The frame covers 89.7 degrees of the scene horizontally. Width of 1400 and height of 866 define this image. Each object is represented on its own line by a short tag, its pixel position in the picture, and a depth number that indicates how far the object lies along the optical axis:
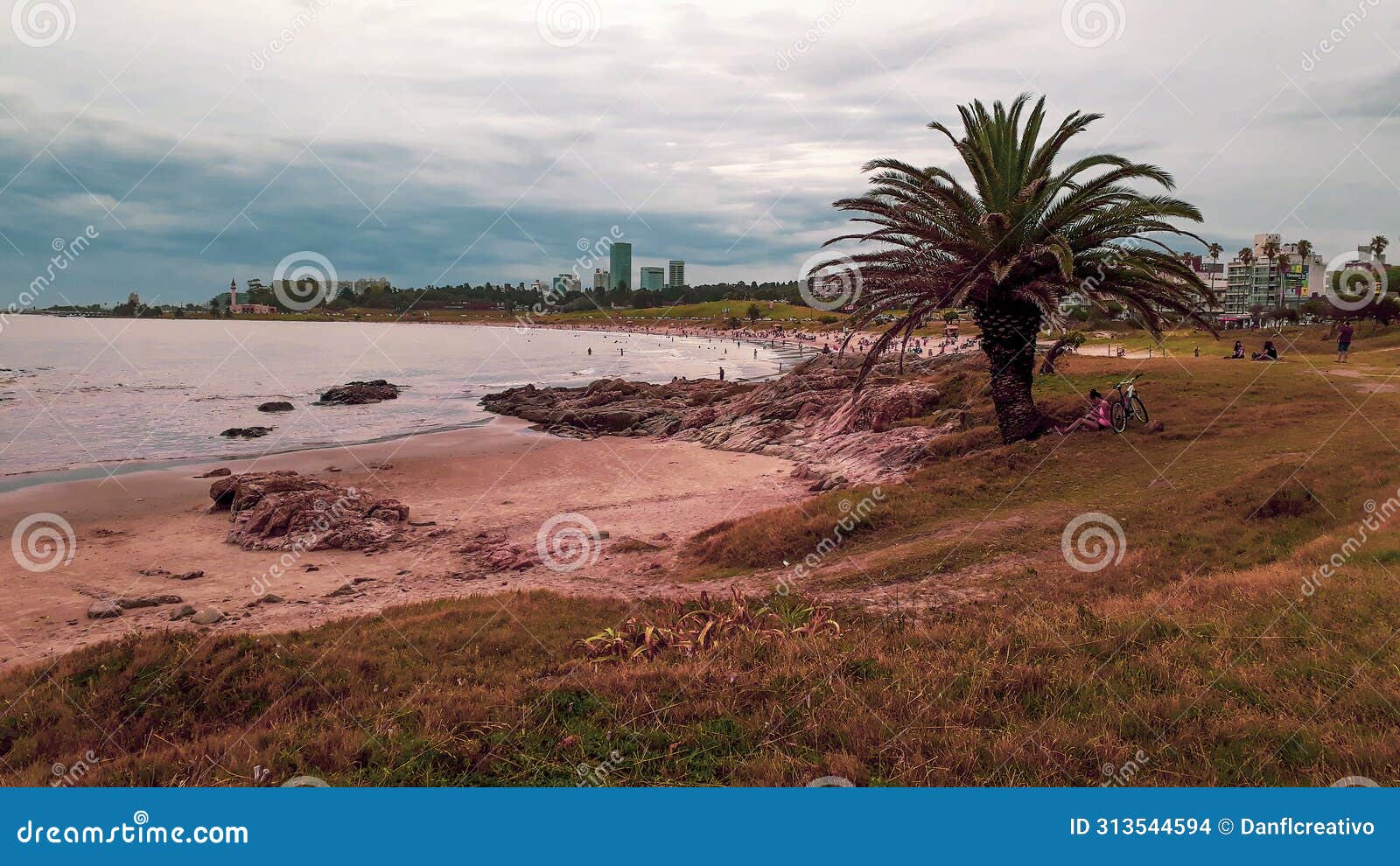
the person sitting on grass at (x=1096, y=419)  18.94
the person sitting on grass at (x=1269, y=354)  31.47
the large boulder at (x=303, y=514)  18.77
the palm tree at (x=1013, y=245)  17.08
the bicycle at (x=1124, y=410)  18.97
